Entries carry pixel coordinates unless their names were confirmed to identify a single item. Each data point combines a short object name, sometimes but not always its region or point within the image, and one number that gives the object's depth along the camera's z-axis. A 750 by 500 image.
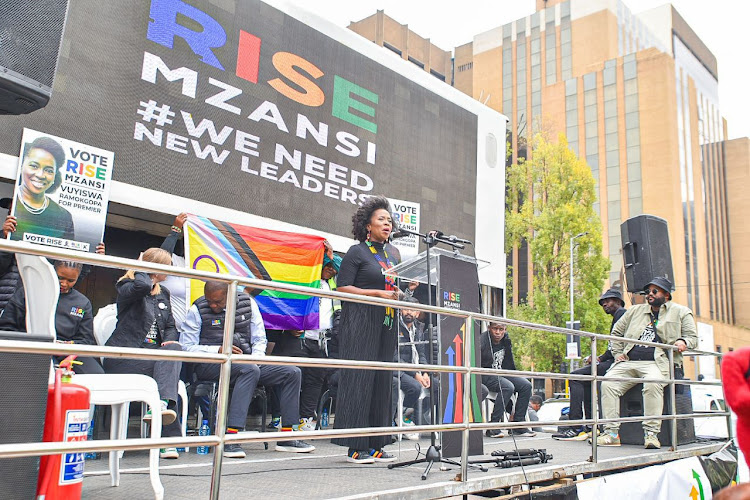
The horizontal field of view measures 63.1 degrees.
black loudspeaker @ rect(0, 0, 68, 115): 2.74
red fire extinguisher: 2.50
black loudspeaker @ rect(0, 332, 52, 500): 2.20
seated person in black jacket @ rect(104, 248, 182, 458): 4.42
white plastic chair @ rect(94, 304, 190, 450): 4.75
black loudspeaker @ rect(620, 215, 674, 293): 7.61
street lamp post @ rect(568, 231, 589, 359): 23.52
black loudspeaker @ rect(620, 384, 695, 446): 6.27
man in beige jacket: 6.11
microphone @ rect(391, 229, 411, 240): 4.52
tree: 24.45
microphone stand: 3.98
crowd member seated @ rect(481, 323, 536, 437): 6.61
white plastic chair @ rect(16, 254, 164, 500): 2.56
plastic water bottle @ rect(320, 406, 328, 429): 5.48
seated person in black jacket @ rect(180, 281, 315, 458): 4.78
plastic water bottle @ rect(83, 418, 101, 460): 4.37
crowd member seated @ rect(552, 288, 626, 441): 6.86
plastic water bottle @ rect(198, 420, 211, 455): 4.84
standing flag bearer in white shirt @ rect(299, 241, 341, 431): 5.45
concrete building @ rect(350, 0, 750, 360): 41.12
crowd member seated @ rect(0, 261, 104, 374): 3.85
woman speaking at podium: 3.99
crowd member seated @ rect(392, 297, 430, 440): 3.93
